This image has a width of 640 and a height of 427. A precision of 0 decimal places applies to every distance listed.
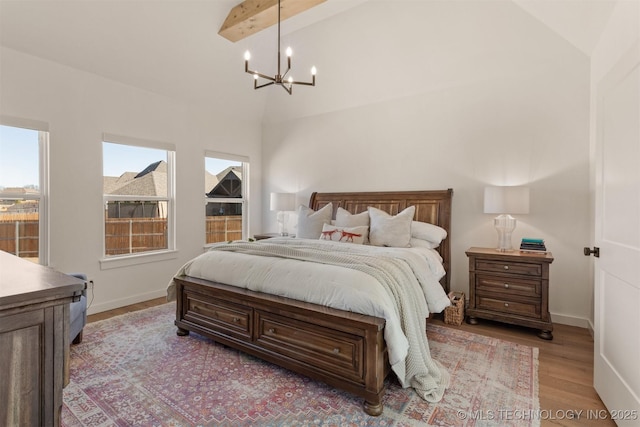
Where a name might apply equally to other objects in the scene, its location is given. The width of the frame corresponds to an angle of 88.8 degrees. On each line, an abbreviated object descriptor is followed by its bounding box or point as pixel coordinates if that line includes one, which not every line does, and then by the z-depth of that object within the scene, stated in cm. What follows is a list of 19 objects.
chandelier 264
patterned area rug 182
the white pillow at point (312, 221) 402
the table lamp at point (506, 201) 311
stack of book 319
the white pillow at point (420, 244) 347
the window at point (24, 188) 302
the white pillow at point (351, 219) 375
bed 190
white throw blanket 198
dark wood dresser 82
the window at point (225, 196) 487
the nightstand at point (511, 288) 294
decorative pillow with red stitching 352
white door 155
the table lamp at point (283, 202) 482
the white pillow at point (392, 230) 342
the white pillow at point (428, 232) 354
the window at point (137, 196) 379
